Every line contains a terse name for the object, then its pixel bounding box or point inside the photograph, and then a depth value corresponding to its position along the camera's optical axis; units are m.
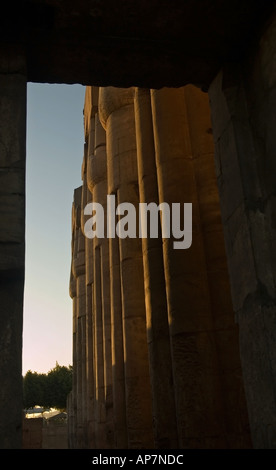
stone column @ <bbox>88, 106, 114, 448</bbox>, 15.92
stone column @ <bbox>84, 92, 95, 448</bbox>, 21.23
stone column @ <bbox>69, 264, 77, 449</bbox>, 30.17
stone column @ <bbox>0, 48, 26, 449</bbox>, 3.50
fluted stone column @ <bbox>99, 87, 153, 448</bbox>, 10.88
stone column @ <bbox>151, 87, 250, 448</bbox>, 7.46
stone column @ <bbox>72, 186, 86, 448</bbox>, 27.17
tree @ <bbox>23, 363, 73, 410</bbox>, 58.66
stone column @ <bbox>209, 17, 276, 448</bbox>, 3.93
